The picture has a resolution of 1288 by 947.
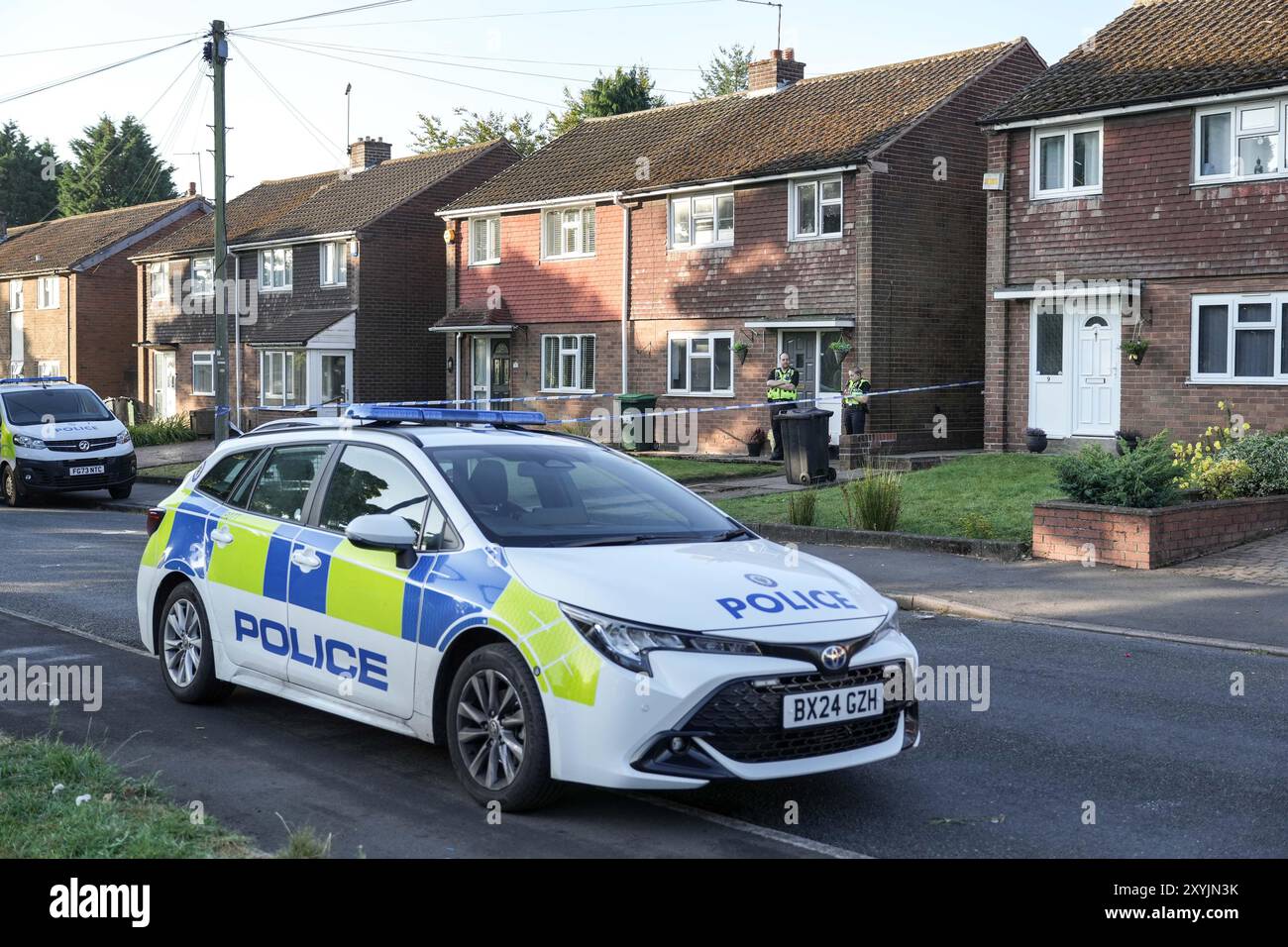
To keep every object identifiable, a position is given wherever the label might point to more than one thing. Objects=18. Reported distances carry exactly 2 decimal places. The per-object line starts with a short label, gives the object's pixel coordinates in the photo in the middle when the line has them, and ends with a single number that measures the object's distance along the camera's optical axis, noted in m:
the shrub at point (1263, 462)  14.86
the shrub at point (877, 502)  15.16
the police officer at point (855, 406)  24.64
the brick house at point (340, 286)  38.94
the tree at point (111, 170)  81.38
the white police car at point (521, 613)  5.41
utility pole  24.96
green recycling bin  29.05
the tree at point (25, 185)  86.06
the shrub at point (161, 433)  37.69
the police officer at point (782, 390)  24.47
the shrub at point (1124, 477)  13.44
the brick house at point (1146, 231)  20.98
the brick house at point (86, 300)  50.72
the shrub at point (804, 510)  15.98
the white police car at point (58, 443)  22.16
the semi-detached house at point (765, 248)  26.48
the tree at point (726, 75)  71.81
